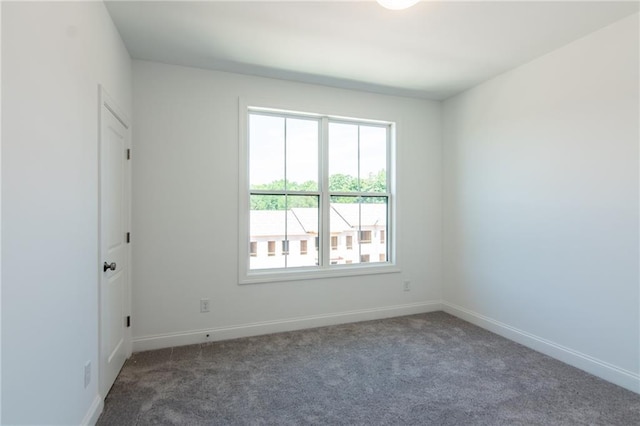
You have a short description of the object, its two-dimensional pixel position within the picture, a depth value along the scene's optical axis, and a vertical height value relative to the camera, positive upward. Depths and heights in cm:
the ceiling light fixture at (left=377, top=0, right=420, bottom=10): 188 +121
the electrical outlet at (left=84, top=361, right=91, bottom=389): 188 -94
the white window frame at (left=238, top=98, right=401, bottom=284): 332 -3
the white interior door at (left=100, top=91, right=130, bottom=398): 216 -24
